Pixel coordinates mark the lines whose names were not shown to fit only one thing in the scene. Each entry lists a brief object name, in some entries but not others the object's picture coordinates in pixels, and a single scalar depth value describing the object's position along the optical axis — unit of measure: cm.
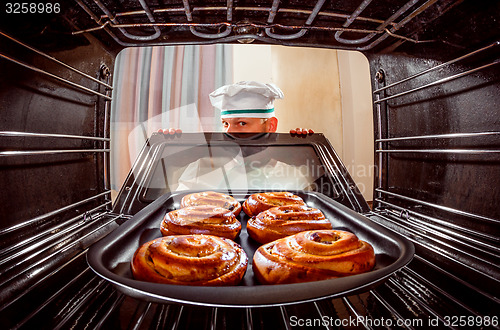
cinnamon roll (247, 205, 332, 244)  86
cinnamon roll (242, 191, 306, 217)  107
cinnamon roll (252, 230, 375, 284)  59
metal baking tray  40
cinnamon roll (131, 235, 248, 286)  58
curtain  329
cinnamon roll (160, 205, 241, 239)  84
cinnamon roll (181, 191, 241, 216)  108
